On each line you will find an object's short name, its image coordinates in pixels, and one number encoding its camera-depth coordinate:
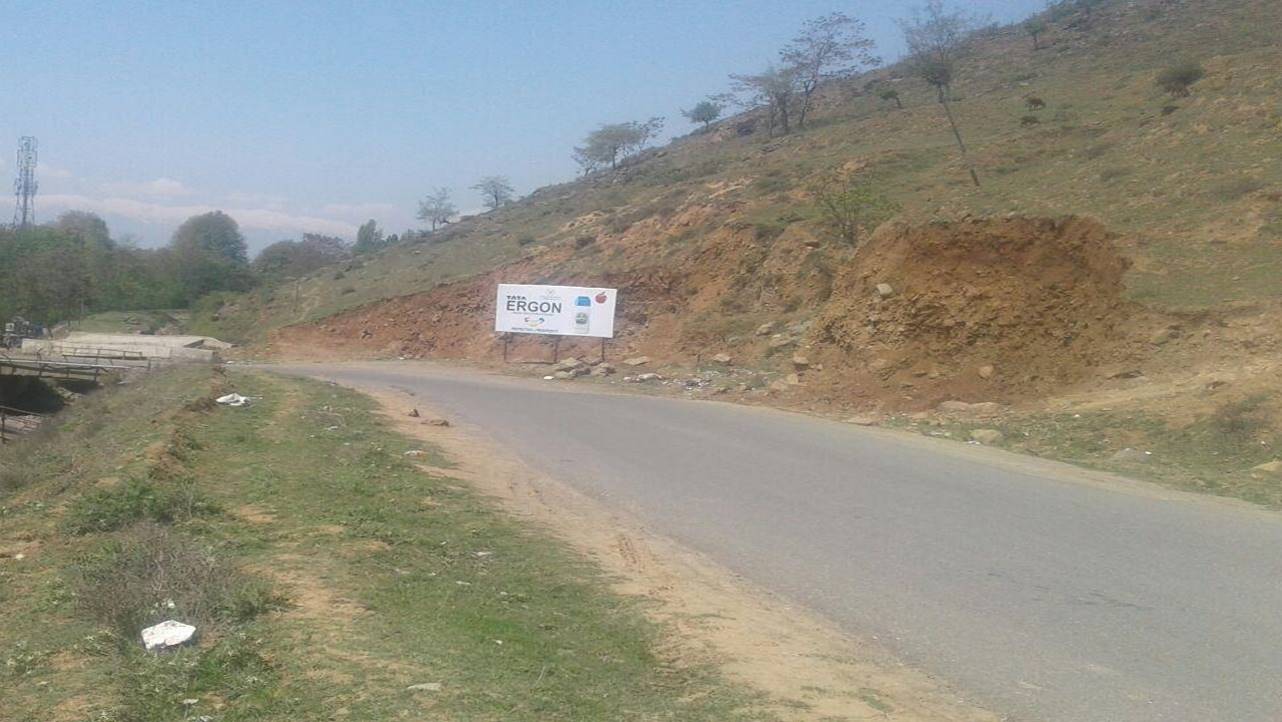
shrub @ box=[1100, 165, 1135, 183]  27.50
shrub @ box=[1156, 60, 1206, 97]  37.53
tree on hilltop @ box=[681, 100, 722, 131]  108.50
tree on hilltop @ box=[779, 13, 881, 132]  73.19
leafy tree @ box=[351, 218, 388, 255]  125.46
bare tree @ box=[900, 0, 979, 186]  47.91
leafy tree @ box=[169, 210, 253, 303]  89.75
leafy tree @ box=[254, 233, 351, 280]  107.81
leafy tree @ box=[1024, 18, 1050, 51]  78.31
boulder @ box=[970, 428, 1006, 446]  17.74
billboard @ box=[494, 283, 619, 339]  39.59
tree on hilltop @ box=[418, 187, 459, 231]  117.19
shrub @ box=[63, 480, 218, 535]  9.25
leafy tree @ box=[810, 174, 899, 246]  35.75
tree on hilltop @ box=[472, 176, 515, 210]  119.50
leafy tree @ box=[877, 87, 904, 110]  66.89
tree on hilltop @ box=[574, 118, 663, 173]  100.00
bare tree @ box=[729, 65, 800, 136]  74.25
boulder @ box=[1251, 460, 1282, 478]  13.46
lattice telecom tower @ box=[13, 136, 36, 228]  120.81
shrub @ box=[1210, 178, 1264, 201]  23.53
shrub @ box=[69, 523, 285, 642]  6.41
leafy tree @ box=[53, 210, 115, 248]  117.41
